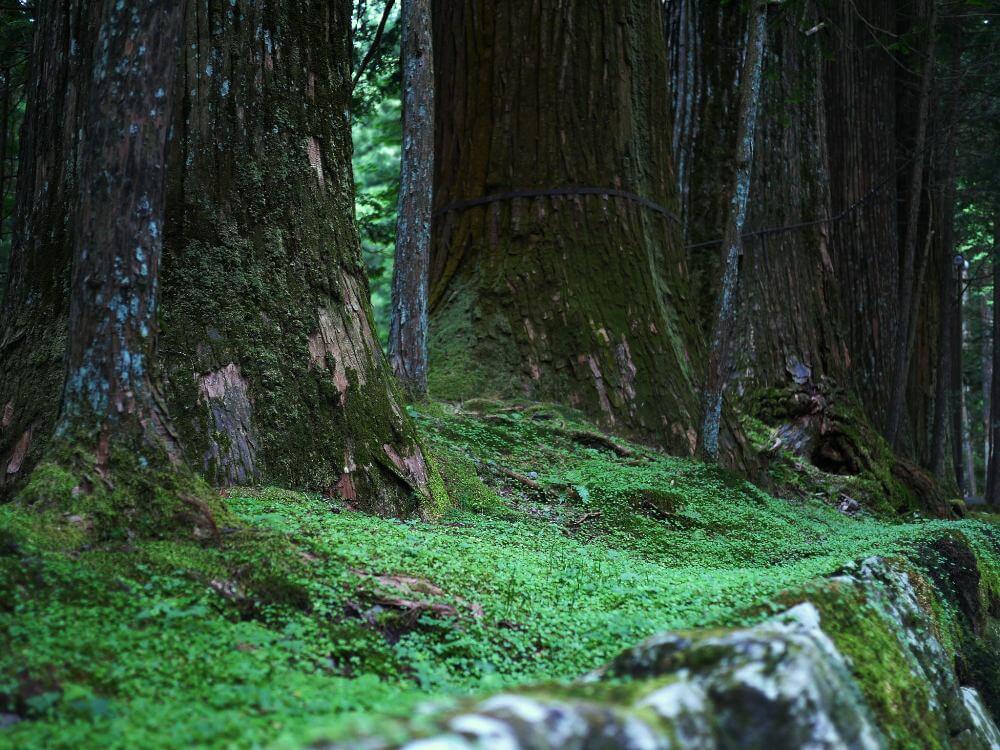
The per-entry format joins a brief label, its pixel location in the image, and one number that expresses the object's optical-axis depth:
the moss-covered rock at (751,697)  1.76
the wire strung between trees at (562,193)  8.92
